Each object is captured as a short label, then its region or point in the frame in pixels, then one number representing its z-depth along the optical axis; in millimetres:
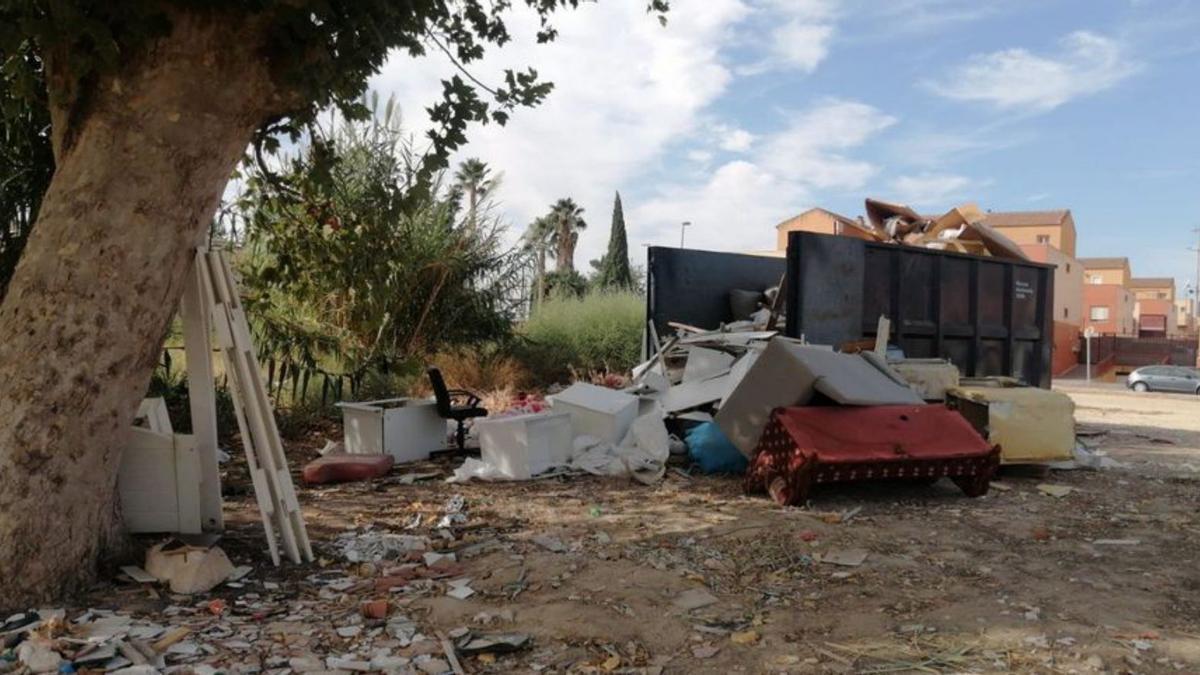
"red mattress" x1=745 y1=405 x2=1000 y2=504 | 5504
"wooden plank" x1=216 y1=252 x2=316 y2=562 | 4305
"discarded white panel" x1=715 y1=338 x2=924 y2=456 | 5930
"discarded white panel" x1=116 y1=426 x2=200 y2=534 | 4285
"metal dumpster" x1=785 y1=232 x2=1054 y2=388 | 7344
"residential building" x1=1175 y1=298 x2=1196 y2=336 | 62875
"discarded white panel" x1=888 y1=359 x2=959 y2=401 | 7305
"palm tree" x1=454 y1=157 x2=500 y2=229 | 12553
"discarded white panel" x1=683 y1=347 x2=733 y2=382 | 7770
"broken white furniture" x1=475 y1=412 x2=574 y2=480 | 6727
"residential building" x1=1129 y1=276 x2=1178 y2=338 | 56281
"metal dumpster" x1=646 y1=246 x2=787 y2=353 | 9141
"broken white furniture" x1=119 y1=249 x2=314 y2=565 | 4270
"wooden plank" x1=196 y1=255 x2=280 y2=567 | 4211
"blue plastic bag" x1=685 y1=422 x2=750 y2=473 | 6777
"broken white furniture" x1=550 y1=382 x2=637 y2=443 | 7301
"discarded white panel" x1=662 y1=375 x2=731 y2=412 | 7379
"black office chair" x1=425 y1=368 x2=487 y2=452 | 7809
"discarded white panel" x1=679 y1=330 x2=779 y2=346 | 7809
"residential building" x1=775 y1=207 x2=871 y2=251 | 37062
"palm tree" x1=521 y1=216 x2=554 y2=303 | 13758
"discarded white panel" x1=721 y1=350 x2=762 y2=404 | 6930
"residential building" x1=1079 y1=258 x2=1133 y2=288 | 66188
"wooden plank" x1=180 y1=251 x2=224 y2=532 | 4293
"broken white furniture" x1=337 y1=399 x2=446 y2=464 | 7641
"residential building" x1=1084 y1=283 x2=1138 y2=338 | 47281
